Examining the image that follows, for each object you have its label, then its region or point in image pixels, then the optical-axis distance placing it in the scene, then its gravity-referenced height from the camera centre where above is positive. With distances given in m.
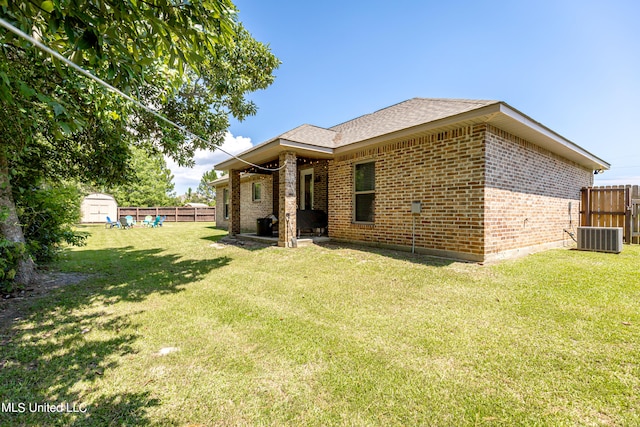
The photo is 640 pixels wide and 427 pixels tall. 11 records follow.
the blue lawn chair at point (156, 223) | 20.02 -1.04
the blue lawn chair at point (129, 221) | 18.77 -0.85
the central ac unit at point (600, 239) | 7.23 -0.81
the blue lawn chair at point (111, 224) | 19.62 -1.12
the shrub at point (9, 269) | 4.09 -1.00
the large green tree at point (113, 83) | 2.03 +1.43
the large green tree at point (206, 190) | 51.94 +3.88
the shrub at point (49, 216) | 5.20 -0.15
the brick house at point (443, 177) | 6.06 +0.89
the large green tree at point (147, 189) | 32.09 +2.42
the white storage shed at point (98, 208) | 24.41 +0.07
